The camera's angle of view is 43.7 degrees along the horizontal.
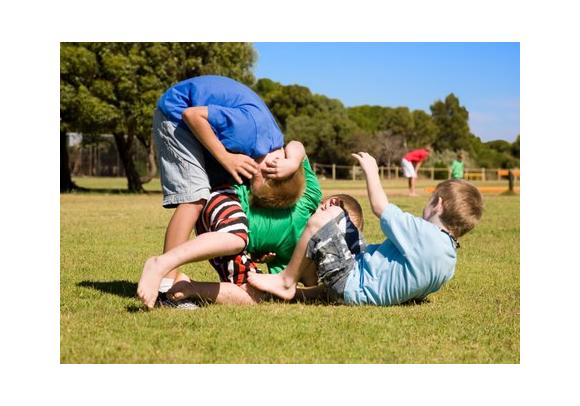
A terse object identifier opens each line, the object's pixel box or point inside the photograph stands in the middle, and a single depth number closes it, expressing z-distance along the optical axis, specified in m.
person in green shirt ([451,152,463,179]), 19.17
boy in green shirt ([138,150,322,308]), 3.92
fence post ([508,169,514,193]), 21.36
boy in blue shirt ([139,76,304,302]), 4.11
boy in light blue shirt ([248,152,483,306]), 3.96
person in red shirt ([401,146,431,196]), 19.28
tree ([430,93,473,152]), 48.29
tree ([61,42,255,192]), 22.72
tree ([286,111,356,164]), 48.56
